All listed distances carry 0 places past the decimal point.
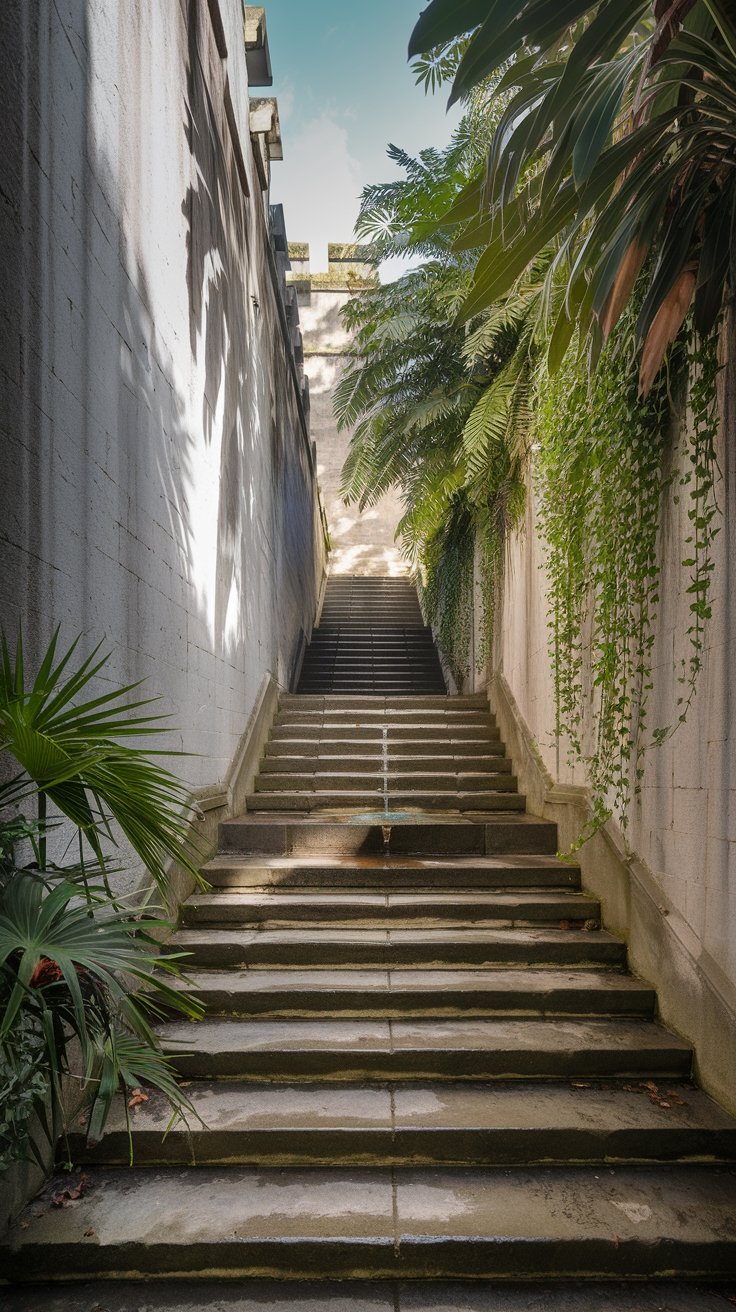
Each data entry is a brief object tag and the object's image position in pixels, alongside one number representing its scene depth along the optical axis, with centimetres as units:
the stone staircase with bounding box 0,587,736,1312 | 222
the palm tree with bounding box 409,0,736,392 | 201
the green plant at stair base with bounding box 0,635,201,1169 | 147
